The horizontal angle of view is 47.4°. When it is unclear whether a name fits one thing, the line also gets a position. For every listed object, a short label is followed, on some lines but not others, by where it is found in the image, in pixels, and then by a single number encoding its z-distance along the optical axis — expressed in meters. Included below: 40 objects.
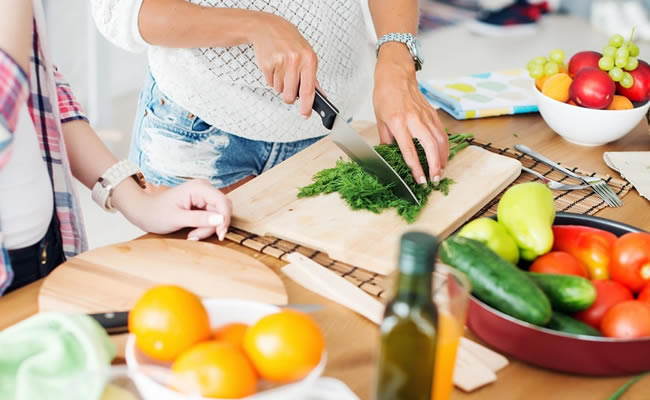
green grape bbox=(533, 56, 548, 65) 1.61
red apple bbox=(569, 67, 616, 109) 1.49
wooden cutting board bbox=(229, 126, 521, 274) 1.17
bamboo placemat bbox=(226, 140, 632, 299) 1.12
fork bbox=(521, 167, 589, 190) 1.41
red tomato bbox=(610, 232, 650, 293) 0.98
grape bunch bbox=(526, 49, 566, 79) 1.61
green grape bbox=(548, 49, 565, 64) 1.62
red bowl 0.86
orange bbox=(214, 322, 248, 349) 0.76
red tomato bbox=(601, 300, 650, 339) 0.88
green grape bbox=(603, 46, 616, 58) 1.55
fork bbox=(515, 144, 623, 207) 1.38
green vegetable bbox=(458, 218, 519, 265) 1.00
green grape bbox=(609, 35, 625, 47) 1.56
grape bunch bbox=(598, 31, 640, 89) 1.54
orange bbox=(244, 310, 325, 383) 0.70
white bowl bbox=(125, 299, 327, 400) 0.70
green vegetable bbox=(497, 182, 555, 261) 1.02
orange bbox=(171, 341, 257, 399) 0.69
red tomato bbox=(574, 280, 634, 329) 0.93
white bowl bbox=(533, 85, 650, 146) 1.53
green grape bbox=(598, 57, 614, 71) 1.55
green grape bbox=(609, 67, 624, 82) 1.54
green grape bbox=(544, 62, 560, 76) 1.60
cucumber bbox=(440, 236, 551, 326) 0.88
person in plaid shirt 1.09
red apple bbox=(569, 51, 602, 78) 1.59
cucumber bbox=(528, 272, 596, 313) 0.90
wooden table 0.88
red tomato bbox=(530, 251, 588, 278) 0.98
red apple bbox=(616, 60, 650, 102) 1.56
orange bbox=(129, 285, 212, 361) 0.73
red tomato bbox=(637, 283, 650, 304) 0.96
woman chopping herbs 1.34
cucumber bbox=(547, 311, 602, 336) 0.88
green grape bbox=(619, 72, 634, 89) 1.54
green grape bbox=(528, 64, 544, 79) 1.61
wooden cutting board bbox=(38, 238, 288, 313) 0.99
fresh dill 1.27
